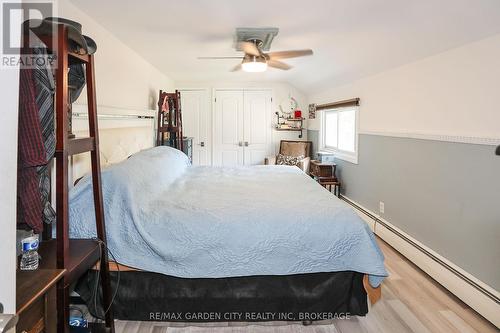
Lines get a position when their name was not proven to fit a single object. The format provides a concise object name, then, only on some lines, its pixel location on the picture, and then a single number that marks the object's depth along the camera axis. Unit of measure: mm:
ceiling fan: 2939
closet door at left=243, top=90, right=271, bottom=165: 6199
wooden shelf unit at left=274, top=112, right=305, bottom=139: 6227
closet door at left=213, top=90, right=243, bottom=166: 6180
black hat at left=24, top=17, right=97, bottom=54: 1325
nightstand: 980
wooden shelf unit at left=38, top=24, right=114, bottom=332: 1359
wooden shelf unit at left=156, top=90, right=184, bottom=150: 4445
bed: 2016
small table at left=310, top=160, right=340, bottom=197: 4867
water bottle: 1310
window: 4604
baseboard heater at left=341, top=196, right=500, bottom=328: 2141
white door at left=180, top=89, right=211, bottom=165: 6145
